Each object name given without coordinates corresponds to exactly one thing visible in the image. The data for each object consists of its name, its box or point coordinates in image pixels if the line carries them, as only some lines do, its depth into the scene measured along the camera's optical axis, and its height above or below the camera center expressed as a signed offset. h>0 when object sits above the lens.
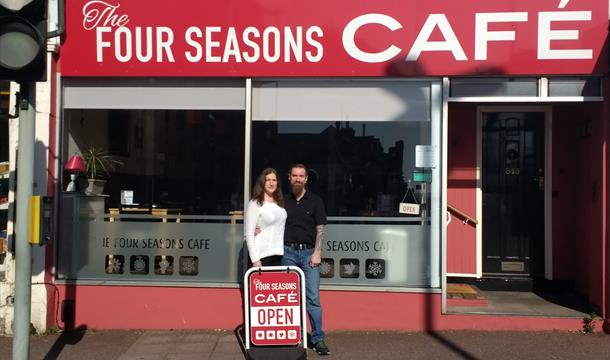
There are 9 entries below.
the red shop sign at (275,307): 5.62 -1.04
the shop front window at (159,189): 6.85 +0.03
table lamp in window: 6.83 +0.25
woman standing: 5.66 -0.25
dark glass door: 7.92 +0.02
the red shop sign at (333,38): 6.41 +1.66
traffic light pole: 4.50 -0.17
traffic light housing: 4.26 +1.05
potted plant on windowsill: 7.06 +0.29
